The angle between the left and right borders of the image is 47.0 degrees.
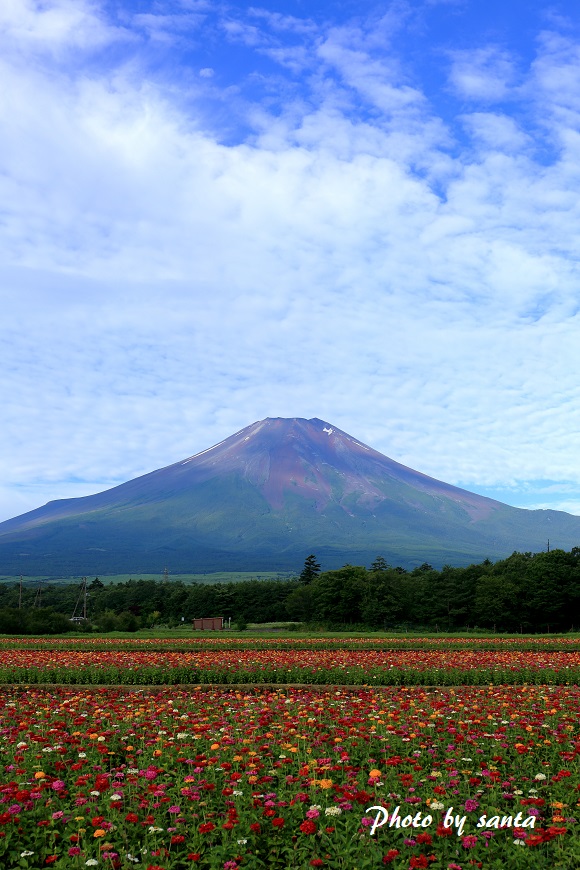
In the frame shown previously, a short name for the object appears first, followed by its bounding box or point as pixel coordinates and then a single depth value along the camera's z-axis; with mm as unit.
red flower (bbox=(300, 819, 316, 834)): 4746
